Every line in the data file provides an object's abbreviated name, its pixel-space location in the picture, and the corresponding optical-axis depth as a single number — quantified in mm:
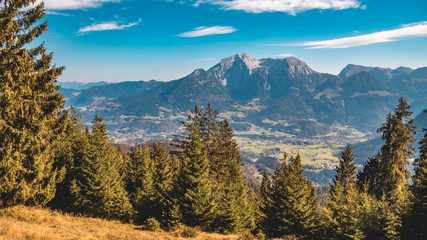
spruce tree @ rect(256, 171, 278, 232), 26938
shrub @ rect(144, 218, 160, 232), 22466
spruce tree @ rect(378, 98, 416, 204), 31844
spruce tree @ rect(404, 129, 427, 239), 18578
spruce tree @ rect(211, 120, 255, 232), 27375
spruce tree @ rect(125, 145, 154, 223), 38769
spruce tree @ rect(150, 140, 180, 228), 24147
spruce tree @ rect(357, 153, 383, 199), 38688
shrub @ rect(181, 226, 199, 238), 20641
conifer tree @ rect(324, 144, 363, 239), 21547
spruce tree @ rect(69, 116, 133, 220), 26547
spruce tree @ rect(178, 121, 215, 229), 24797
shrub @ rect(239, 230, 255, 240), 20905
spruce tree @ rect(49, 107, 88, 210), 27203
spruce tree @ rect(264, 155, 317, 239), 25453
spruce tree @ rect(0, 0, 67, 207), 15422
